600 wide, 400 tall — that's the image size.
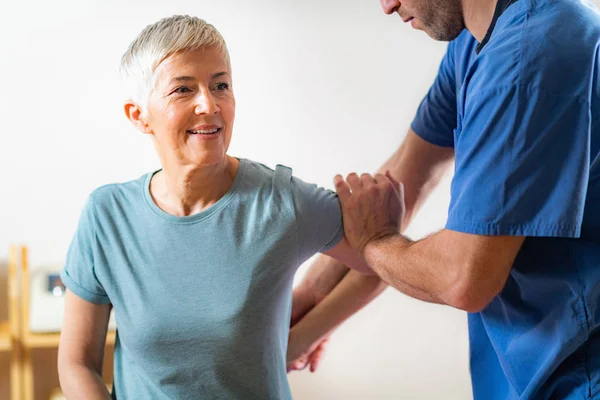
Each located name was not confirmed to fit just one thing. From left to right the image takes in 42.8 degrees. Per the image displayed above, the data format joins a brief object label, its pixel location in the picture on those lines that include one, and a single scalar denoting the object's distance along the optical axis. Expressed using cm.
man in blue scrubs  125
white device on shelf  280
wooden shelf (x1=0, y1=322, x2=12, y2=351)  273
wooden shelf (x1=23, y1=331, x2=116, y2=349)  276
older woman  148
